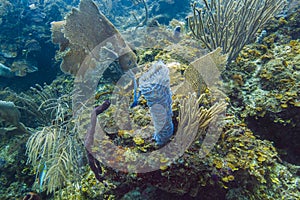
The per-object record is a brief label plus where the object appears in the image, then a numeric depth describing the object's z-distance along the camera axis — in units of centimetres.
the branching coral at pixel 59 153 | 246
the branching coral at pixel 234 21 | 320
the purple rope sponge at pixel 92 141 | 195
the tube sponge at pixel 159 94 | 156
